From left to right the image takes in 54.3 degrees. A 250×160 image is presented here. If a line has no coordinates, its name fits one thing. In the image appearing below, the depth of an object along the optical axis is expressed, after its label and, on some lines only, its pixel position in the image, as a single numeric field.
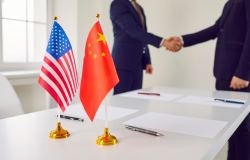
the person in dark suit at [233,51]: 1.71
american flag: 0.69
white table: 0.54
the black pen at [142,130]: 0.68
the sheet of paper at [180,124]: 0.73
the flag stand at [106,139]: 0.60
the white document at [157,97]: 1.31
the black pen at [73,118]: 0.81
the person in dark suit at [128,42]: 2.09
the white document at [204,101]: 1.16
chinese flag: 0.63
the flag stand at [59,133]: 0.64
